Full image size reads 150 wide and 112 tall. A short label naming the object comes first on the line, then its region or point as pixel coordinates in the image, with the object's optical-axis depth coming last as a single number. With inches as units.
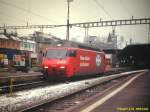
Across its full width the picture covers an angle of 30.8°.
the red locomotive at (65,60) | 844.0
